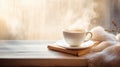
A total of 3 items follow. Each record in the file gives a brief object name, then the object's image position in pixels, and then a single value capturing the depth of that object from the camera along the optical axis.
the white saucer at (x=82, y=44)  0.96
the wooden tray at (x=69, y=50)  0.93
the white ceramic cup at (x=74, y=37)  0.94
